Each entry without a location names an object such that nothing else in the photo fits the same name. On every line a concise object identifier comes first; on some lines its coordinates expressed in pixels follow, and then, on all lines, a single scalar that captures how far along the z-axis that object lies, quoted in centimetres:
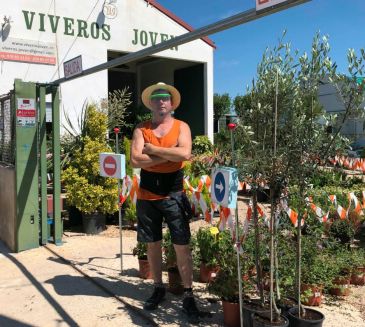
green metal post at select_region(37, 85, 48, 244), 660
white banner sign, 717
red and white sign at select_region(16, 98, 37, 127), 637
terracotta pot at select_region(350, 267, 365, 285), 510
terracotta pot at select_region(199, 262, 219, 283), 479
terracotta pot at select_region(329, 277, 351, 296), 466
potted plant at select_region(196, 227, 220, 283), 474
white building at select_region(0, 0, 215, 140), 1139
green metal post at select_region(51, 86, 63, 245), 675
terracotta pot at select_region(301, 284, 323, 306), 421
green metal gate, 639
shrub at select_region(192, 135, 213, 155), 1529
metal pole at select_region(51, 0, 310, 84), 301
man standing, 397
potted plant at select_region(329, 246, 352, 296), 468
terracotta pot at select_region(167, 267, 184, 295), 453
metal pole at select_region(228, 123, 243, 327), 317
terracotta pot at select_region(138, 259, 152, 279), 504
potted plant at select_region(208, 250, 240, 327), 372
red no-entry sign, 525
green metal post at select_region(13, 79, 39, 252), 638
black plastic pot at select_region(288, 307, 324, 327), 335
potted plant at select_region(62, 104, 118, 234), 751
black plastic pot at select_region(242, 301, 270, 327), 345
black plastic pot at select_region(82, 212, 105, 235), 767
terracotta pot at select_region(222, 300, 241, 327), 371
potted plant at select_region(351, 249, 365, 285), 507
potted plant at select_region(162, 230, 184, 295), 453
